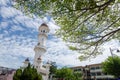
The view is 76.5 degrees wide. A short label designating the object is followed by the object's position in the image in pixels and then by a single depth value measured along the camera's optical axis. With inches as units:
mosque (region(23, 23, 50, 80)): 757.9
